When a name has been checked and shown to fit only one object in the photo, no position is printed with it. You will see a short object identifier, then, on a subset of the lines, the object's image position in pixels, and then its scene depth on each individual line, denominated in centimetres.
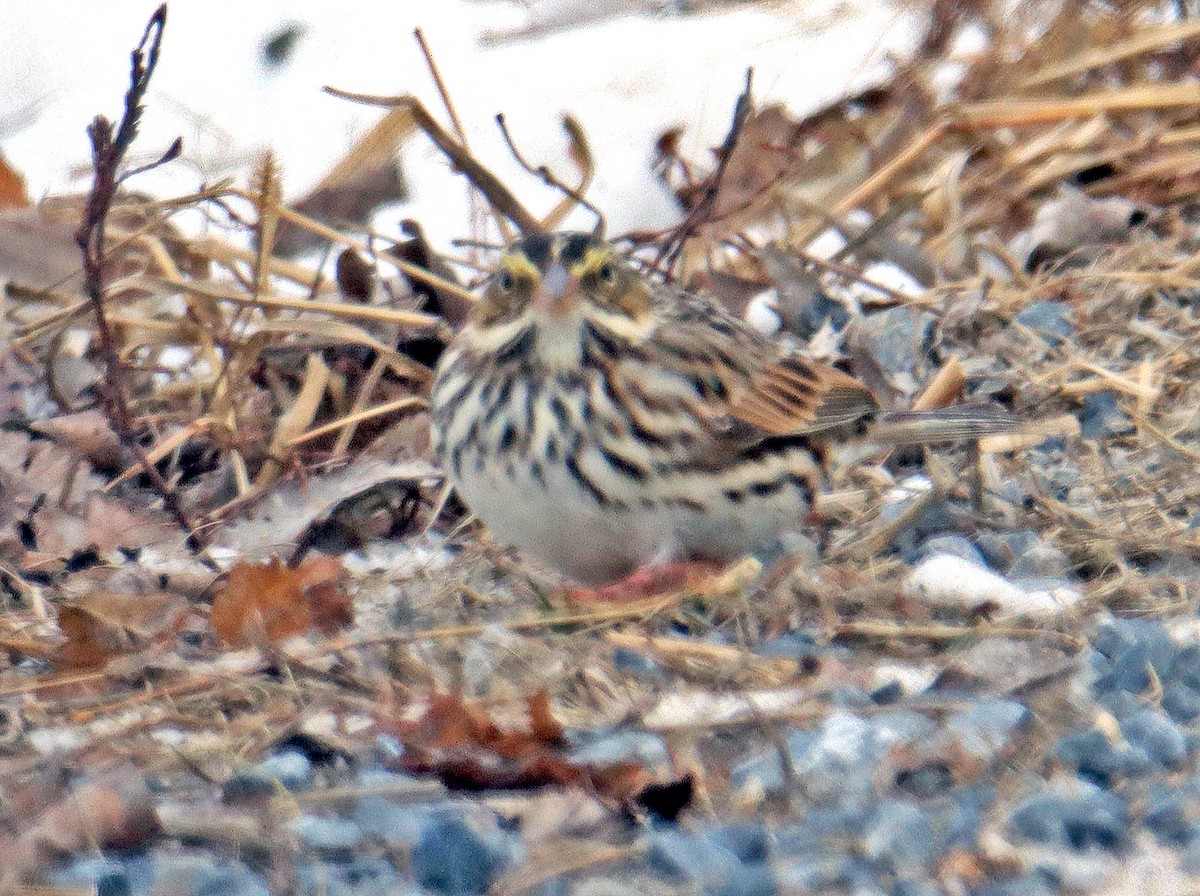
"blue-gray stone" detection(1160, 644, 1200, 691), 654
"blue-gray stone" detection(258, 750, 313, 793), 570
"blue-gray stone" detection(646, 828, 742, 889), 502
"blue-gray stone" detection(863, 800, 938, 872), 512
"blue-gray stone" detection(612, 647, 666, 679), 674
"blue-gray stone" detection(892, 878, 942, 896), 496
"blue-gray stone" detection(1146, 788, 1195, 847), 530
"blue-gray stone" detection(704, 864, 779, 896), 496
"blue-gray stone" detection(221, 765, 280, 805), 557
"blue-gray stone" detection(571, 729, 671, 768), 577
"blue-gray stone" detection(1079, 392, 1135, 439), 957
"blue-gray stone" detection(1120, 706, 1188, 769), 585
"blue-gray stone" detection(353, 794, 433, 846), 524
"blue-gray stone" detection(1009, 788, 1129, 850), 527
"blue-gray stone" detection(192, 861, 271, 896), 497
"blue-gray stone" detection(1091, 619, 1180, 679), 654
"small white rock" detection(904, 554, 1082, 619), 723
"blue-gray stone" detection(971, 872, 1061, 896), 498
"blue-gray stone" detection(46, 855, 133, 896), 500
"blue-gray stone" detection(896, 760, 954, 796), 561
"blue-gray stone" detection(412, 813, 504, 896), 504
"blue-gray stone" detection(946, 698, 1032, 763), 579
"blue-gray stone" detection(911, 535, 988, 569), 805
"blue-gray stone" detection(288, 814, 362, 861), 520
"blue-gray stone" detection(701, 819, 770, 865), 518
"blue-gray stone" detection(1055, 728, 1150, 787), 573
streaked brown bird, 740
